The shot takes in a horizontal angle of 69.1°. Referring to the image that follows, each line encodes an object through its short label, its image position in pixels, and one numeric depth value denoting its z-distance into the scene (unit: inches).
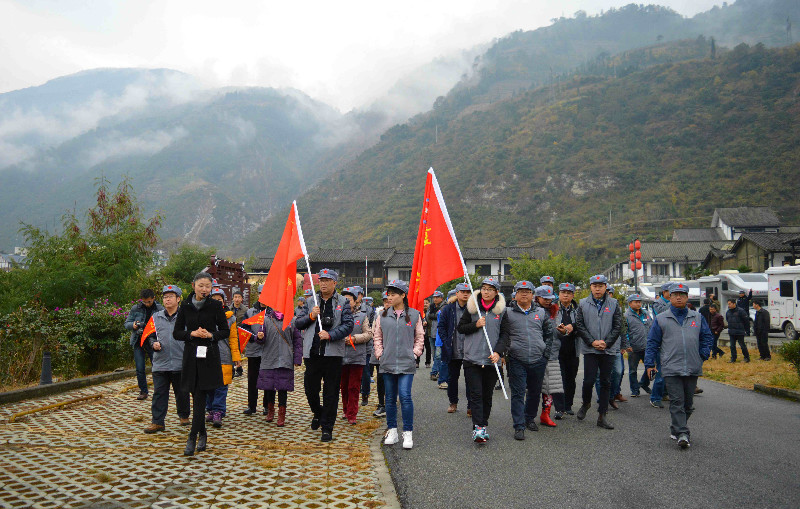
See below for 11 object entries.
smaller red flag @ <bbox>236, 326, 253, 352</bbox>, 320.7
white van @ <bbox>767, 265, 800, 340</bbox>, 810.8
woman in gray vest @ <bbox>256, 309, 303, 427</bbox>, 312.8
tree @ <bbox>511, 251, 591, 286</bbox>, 1679.4
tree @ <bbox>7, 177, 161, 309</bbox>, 591.8
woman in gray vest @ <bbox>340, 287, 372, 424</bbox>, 289.3
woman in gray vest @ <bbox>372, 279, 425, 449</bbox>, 261.3
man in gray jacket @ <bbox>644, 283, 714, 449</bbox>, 260.4
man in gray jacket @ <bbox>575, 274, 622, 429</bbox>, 303.4
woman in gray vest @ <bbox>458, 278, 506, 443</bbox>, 261.4
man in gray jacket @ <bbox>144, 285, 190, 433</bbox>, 287.0
